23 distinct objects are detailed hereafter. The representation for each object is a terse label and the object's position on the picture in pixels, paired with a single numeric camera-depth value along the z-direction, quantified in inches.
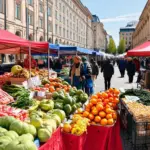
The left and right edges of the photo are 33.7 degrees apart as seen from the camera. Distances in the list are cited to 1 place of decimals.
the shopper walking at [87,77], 355.9
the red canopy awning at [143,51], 268.2
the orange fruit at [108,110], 172.7
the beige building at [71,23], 1962.4
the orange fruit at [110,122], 162.1
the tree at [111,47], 5497.0
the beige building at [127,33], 7052.2
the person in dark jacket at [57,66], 689.3
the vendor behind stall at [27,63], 488.7
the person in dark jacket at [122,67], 831.7
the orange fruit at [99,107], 176.9
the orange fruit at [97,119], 164.9
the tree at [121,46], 5310.0
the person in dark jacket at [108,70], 457.4
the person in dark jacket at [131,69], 640.4
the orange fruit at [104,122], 161.0
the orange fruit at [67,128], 142.9
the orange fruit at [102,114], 168.7
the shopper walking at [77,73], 345.1
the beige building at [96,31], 4230.6
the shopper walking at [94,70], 514.9
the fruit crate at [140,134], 143.9
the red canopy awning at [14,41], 210.5
